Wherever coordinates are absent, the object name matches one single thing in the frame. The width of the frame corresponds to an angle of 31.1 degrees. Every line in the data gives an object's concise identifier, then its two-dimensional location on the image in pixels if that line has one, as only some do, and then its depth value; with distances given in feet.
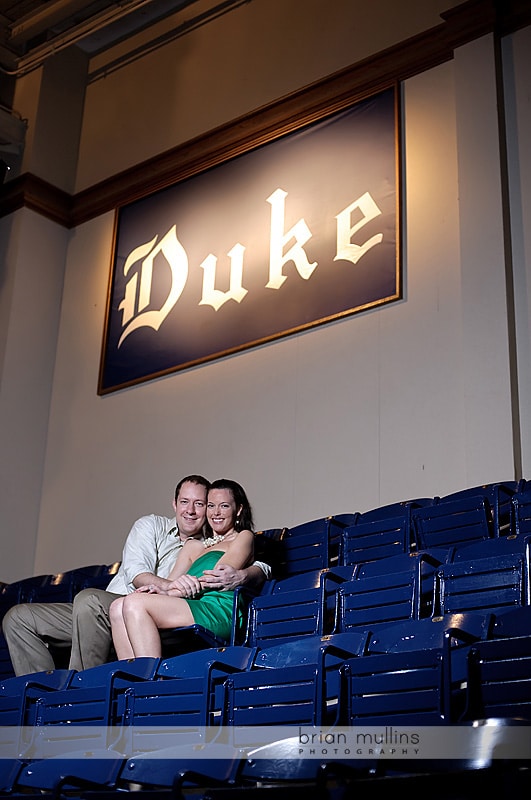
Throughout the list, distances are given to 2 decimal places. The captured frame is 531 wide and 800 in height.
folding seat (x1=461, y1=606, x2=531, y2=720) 8.35
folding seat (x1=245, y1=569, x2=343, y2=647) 12.48
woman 12.75
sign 21.01
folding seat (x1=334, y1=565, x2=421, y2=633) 11.70
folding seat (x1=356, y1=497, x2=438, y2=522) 16.19
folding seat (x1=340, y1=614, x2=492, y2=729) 8.57
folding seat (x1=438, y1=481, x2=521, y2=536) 14.71
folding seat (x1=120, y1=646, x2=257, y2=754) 10.02
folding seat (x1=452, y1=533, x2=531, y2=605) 10.95
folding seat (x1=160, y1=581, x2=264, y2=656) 12.92
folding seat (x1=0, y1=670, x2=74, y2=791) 11.66
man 14.08
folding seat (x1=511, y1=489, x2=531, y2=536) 13.84
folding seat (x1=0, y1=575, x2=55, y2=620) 19.88
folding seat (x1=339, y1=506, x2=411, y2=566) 15.25
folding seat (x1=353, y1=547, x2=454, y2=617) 12.05
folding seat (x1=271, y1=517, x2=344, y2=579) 16.48
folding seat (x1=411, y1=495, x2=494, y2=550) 14.71
